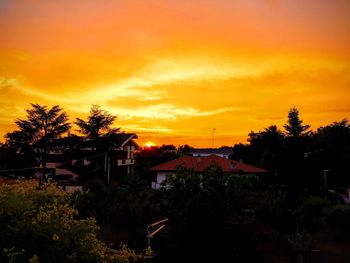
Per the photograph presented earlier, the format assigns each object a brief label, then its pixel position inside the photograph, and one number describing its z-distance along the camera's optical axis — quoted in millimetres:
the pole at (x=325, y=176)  43488
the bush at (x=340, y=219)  22375
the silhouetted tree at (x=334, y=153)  44688
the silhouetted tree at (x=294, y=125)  65562
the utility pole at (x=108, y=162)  44634
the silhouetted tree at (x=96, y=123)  51000
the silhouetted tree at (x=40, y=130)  57219
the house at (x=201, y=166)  41906
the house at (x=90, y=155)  49344
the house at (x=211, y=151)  99650
